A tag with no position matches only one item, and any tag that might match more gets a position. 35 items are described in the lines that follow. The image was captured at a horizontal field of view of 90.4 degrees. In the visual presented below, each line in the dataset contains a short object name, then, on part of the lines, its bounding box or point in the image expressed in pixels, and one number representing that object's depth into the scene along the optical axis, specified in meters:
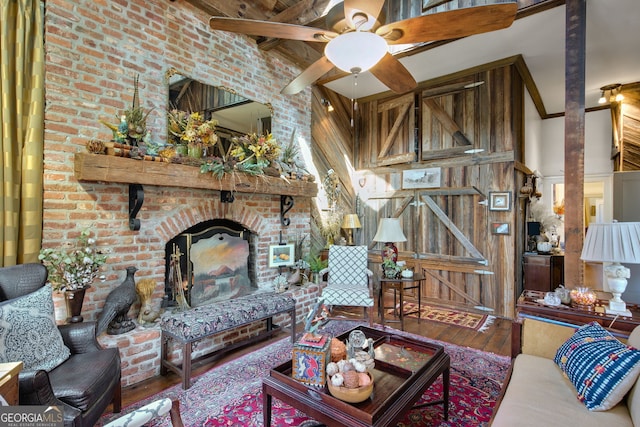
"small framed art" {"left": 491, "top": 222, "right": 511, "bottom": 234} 4.07
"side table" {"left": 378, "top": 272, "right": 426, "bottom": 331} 3.68
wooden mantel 2.32
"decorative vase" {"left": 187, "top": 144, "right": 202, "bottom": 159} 2.96
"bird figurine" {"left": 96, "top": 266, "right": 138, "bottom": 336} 2.38
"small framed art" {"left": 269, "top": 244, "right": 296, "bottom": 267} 3.89
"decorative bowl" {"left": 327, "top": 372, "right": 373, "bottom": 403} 1.51
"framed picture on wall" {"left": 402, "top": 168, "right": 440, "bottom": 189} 4.69
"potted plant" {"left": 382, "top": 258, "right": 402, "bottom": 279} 3.84
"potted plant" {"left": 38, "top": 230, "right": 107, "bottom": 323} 2.19
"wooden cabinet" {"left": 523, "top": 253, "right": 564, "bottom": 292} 4.08
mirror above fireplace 3.08
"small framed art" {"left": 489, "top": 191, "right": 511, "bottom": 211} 4.06
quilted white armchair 3.74
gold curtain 2.12
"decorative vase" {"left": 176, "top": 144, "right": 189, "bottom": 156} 2.94
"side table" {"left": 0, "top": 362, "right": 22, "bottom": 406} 1.23
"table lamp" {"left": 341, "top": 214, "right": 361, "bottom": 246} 4.94
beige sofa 1.39
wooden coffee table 1.46
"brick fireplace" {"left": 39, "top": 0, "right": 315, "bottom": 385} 2.35
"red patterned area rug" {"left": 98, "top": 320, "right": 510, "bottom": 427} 2.00
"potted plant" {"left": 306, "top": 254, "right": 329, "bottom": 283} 4.25
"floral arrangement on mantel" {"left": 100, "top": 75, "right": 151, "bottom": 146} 2.51
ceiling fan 1.86
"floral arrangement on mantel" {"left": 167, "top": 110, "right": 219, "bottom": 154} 2.95
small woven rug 3.81
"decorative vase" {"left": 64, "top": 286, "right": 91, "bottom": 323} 2.21
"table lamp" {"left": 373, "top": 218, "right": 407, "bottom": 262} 3.84
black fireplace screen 3.09
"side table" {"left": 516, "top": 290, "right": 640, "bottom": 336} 2.02
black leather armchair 1.43
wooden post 2.75
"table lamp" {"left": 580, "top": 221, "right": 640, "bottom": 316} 2.00
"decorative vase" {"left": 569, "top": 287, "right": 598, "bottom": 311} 2.27
